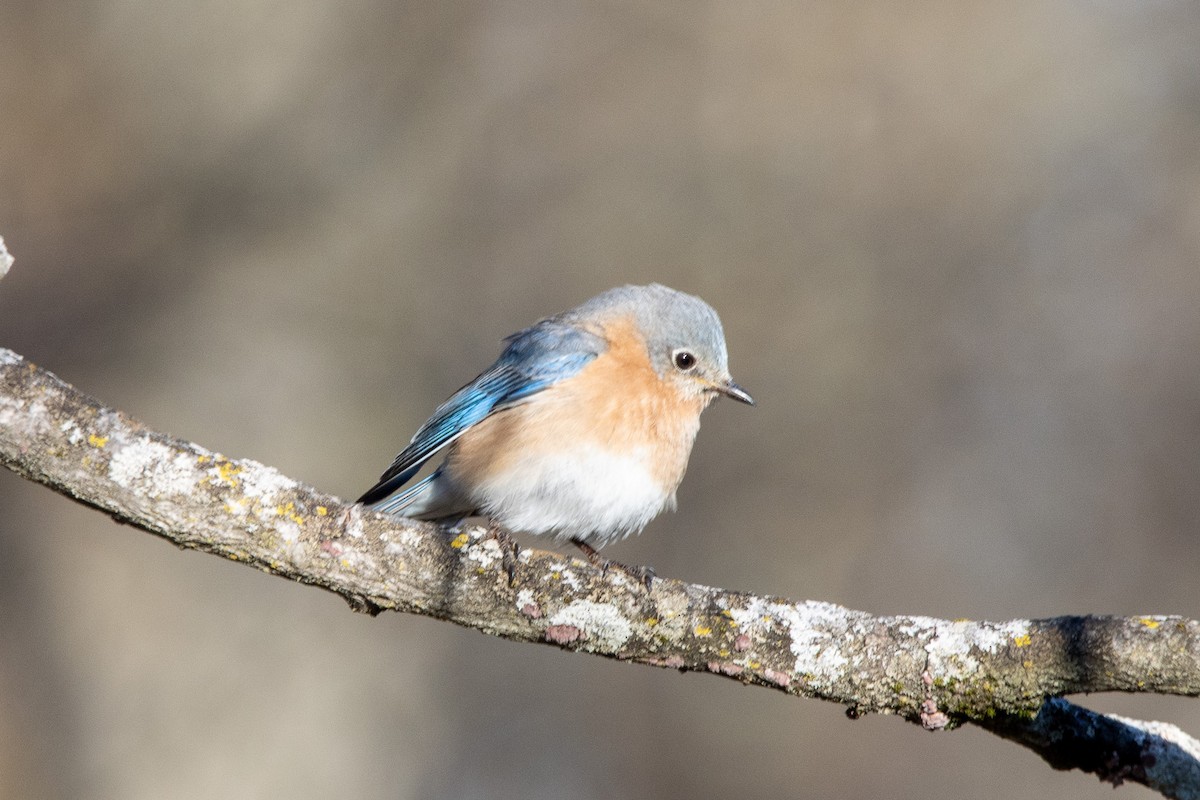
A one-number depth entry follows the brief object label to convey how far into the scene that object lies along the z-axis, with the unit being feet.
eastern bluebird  27.99
